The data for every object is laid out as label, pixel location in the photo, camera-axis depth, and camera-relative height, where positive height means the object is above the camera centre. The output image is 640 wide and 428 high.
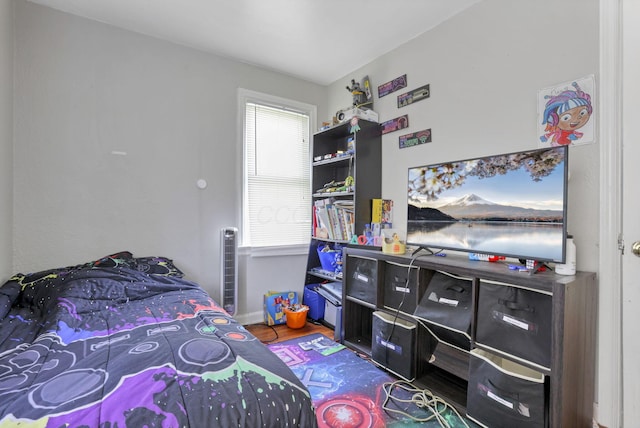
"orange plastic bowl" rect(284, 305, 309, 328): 2.66 -0.92
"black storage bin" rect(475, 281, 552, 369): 1.27 -0.48
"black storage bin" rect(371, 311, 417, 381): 1.77 -0.79
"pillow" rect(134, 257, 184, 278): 2.20 -0.40
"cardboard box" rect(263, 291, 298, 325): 2.75 -0.84
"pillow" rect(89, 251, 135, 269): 2.10 -0.34
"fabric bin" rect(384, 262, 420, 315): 1.83 -0.46
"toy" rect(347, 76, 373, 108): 2.65 +1.06
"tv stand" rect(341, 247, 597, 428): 1.23 -0.56
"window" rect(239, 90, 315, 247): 2.80 +0.41
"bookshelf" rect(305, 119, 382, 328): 2.49 +0.25
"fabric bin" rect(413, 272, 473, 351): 1.55 -0.49
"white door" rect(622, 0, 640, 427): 1.31 +0.02
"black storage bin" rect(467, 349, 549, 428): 1.25 -0.78
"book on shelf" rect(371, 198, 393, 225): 2.50 +0.02
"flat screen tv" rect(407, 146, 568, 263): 1.37 +0.05
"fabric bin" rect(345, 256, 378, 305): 2.06 -0.46
